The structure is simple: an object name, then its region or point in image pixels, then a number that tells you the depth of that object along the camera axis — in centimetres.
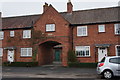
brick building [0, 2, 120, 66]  1348
